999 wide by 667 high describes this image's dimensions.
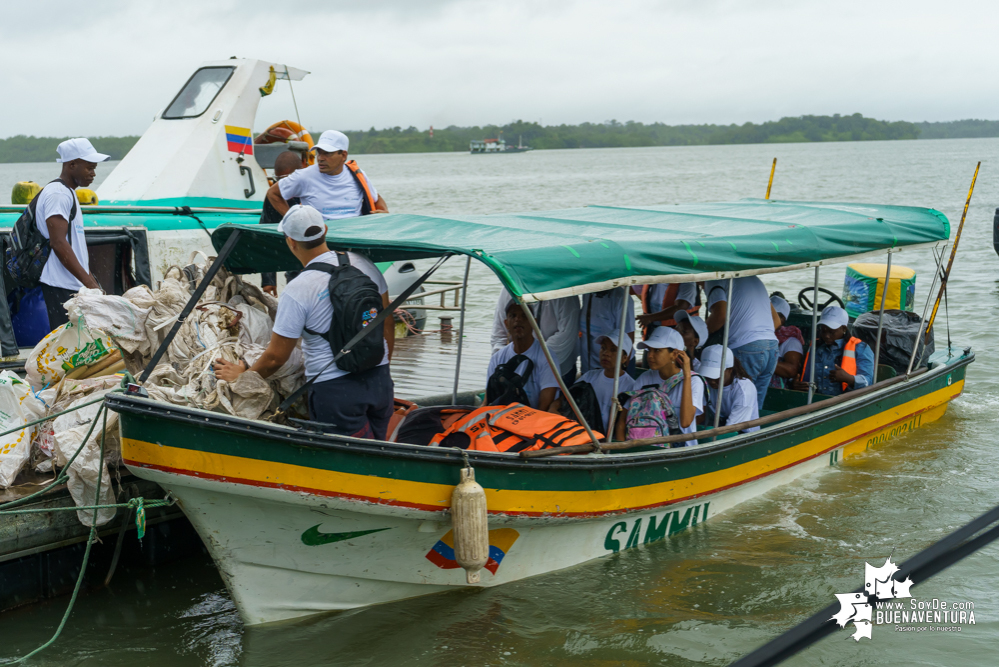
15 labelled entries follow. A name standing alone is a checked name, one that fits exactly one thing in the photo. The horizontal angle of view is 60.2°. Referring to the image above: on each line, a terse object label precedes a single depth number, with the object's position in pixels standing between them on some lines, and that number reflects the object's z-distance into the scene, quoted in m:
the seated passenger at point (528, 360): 5.63
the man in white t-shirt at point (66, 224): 5.67
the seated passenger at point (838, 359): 6.88
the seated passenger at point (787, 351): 7.12
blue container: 6.88
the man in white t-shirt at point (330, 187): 6.16
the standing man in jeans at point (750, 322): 6.18
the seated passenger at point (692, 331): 5.84
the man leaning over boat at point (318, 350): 4.14
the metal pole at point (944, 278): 7.38
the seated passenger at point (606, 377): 5.44
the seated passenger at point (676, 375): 5.29
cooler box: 8.98
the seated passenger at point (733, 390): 5.72
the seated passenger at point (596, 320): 5.97
